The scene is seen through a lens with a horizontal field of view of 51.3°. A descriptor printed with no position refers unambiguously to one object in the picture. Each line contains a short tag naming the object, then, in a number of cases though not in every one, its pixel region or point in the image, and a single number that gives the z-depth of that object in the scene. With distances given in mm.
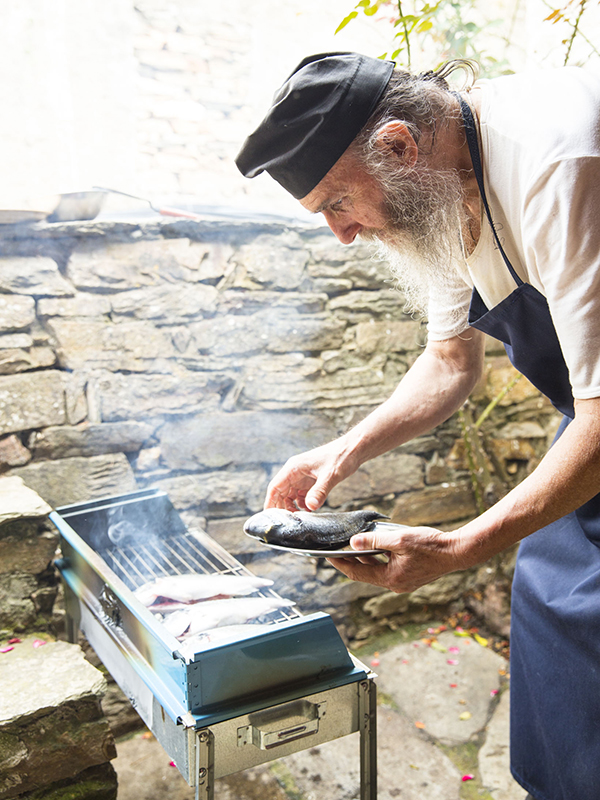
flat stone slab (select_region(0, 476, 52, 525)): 2611
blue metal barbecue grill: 1681
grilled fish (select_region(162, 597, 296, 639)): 2020
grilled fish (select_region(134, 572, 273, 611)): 2186
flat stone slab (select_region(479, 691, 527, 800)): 2844
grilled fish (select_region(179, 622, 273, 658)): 1865
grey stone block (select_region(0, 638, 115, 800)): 2090
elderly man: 1363
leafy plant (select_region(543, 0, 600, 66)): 3029
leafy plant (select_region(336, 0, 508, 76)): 3906
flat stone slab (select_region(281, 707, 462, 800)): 2818
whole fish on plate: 1736
